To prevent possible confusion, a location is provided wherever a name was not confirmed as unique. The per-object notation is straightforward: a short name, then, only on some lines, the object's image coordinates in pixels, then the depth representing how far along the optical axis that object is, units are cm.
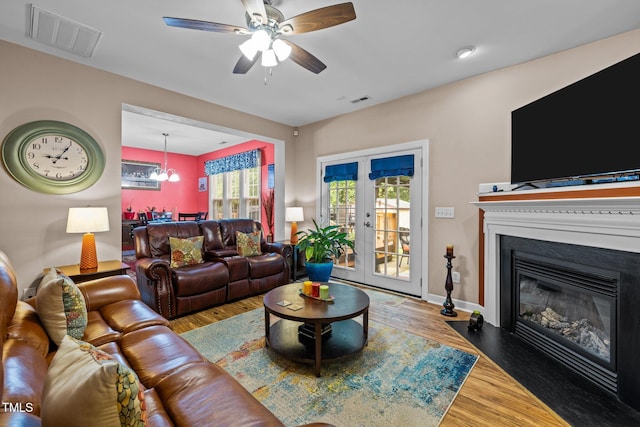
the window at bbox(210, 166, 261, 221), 693
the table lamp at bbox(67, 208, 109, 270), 271
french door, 386
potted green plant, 418
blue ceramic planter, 418
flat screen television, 185
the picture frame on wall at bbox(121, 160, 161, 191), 717
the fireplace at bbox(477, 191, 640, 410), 175
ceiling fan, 180
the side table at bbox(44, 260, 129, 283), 264
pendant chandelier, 654
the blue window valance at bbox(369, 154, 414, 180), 385
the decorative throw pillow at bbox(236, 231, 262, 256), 408
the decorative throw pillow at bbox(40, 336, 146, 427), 65
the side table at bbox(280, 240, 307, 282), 457
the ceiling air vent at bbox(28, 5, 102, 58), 230
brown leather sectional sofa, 100
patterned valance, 659
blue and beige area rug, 171
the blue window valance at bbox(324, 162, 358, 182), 447
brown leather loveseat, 306
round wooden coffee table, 209
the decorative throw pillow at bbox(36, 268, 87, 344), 155
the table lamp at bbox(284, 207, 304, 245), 484
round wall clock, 268
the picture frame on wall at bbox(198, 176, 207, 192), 830
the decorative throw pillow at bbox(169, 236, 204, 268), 346
